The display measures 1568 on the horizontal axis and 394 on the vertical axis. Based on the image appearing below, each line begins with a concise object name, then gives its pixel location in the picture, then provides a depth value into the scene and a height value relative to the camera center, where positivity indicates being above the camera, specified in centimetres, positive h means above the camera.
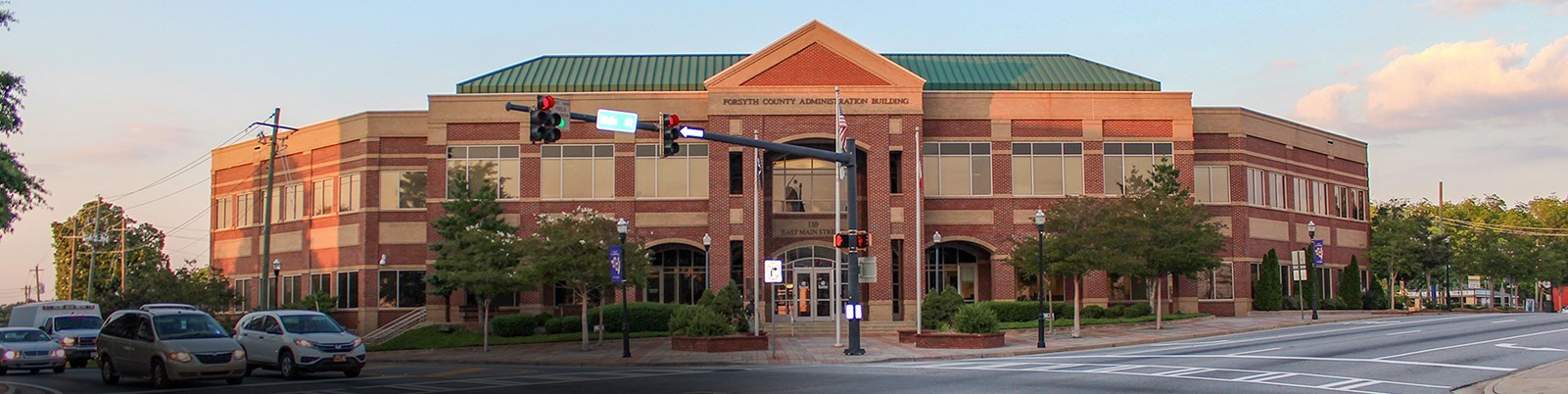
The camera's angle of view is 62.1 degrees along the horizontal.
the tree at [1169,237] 4291 +108
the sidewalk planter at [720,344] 3541 -196
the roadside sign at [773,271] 3353 +2
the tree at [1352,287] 5869 -86
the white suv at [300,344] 2633 -142
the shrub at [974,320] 3575 -137
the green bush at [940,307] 4000 -111
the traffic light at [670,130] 2502 +274
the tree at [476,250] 4194 +82
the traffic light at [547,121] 2214 +262
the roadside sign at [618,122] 2494 +291
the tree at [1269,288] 5500 -83
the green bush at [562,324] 4694 -184
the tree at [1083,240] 4191 +96
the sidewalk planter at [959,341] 3547 -192
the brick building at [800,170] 5009 +417
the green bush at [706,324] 3588 -143
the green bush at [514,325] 4622 -182
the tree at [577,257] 3916 +50
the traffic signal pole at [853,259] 3154 +32
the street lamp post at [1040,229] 3761 +119
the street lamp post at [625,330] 3550 -157
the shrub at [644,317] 4678 -156
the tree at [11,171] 1894 +156
